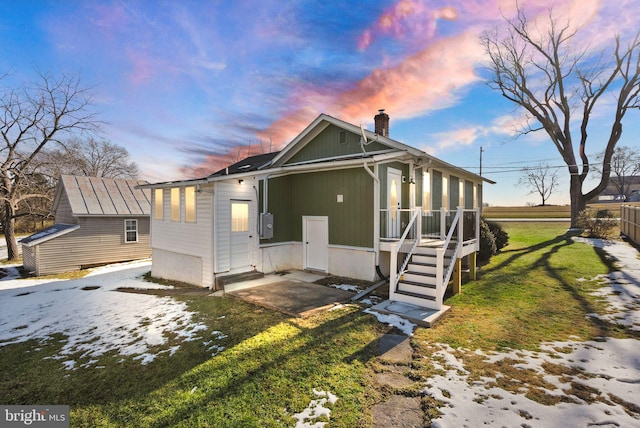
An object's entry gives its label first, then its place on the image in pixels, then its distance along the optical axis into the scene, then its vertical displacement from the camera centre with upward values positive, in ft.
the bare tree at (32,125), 55.36 +19.63
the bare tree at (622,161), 110.49 +21.28
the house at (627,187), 137.90 +13.90
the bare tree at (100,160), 91.94 +21.47
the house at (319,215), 28.37 -0.07
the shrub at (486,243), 37.06 -4.17
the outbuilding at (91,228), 47.50 -2.53
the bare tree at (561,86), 60.75 +30.33
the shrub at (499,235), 44.62 -3.72
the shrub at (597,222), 54.03 -2.17
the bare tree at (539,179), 154.20 +19.19
